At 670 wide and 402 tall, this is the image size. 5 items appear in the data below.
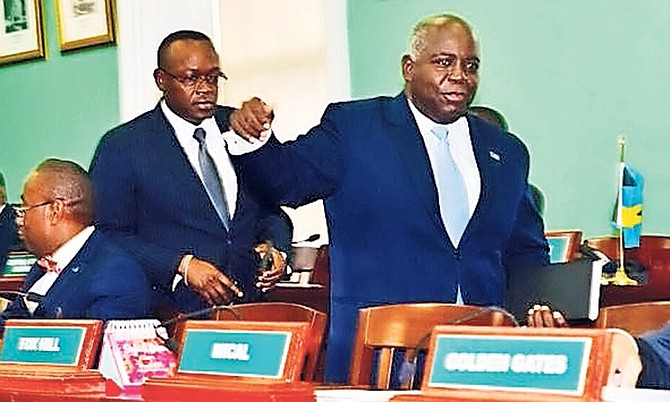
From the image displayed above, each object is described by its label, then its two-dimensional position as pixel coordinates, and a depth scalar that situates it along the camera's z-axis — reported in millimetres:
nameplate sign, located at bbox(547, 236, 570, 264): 4699
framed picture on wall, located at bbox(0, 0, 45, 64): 6465
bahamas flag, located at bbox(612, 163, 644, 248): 5152
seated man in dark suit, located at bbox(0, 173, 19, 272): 5621
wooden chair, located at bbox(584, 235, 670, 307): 4090
